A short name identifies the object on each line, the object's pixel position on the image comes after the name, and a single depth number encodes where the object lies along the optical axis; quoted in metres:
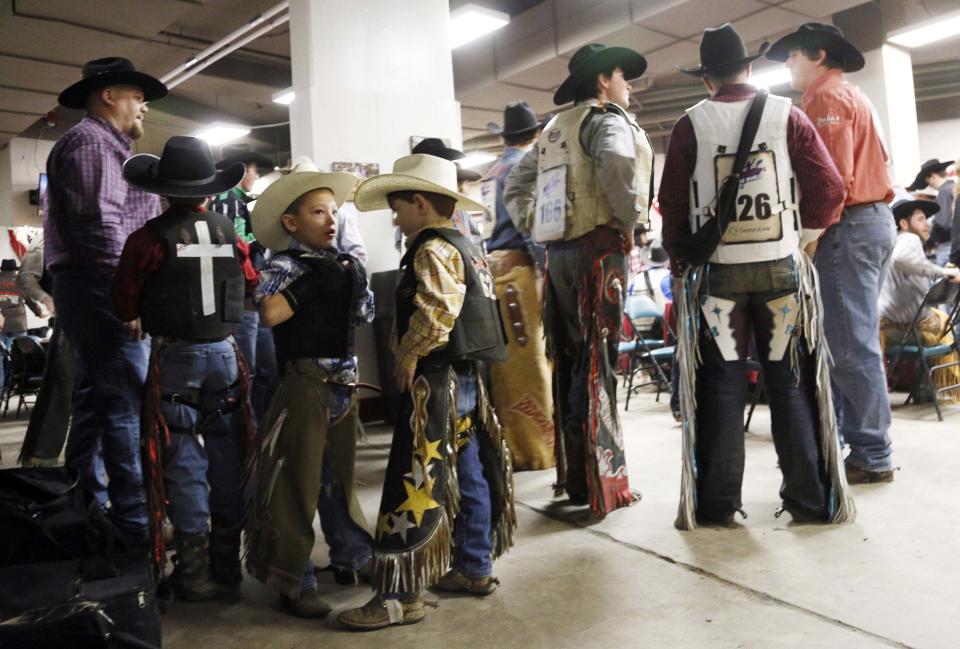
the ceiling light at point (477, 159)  13.75
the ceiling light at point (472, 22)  7.80
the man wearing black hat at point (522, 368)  3.86
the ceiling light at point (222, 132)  11.34
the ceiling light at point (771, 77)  9.78
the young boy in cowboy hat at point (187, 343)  2.32
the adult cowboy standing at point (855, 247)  3.16
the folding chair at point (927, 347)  4.80
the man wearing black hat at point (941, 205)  6.50
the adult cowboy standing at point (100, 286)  2.74
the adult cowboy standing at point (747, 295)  2.69
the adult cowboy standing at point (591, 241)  2.92
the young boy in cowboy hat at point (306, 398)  2.18
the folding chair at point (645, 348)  5.92
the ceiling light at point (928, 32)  8.07
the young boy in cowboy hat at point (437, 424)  2.11
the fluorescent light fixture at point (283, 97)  9.72
